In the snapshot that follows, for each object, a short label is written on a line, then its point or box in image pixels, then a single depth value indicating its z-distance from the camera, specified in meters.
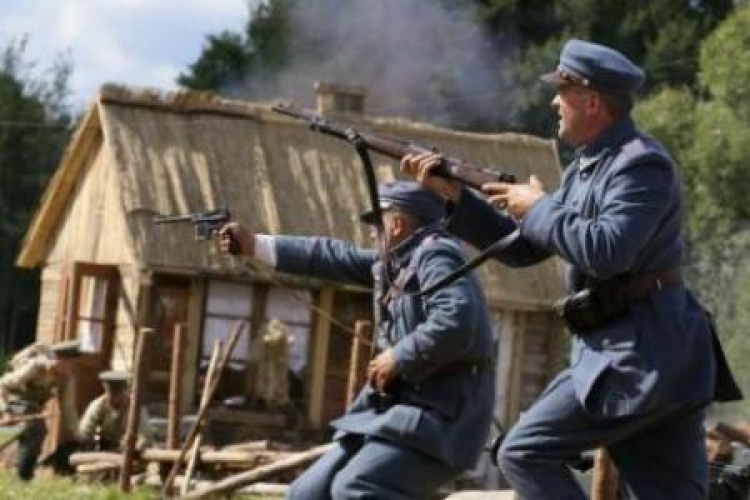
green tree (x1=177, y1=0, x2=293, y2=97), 48.97
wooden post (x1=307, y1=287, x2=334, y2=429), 27.19
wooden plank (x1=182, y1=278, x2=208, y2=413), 26.61
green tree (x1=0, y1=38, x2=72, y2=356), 47.88
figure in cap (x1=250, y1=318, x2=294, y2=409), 26.66
